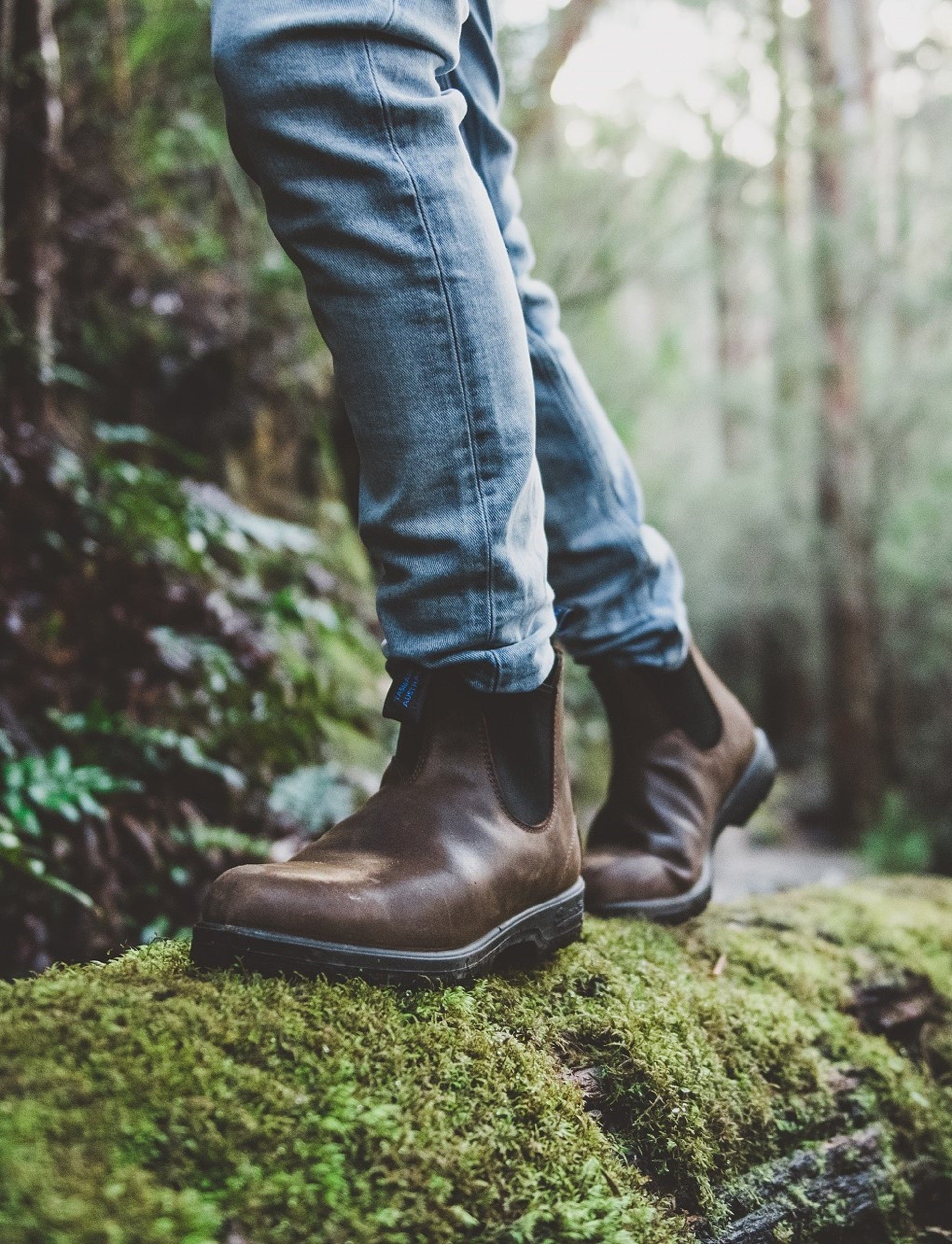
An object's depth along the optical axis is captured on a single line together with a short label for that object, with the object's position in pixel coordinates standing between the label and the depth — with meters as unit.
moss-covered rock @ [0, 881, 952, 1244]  0.73
